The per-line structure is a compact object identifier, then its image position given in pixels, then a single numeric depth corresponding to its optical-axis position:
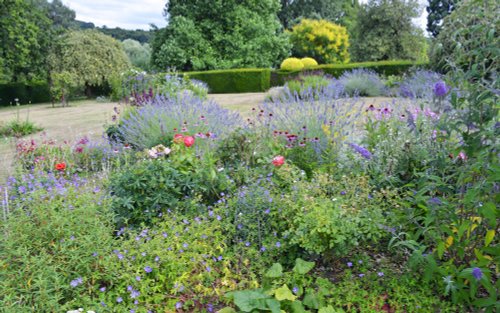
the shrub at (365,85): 12.98
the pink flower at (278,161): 3.43
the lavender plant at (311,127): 4.01
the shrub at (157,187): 3.23
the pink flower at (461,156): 2.86
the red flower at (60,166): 3.96
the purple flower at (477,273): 1.96
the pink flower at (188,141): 3.77
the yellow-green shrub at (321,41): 26.08
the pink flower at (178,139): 3.94
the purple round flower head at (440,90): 2.50
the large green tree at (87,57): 21.92
